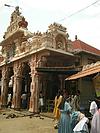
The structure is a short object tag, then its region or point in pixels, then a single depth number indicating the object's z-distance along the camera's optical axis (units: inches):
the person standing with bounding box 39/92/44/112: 361.7
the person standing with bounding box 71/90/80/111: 259.2
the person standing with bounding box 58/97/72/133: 169.0
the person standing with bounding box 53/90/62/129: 222.8
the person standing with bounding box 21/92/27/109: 422.4
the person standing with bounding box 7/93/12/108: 451.8
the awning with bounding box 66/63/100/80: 164.4
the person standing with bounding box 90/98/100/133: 119.4
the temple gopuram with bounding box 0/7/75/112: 369.7
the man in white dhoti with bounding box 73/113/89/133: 124.5
